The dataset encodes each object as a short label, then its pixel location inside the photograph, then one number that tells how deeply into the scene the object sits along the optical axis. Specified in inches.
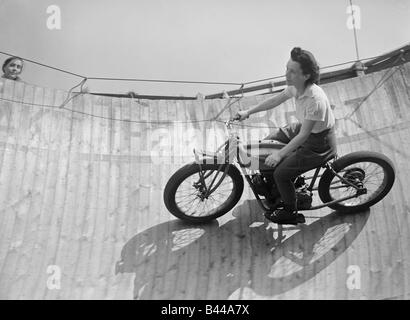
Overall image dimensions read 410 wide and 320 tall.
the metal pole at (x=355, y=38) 350.3
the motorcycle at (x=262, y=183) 194.4
